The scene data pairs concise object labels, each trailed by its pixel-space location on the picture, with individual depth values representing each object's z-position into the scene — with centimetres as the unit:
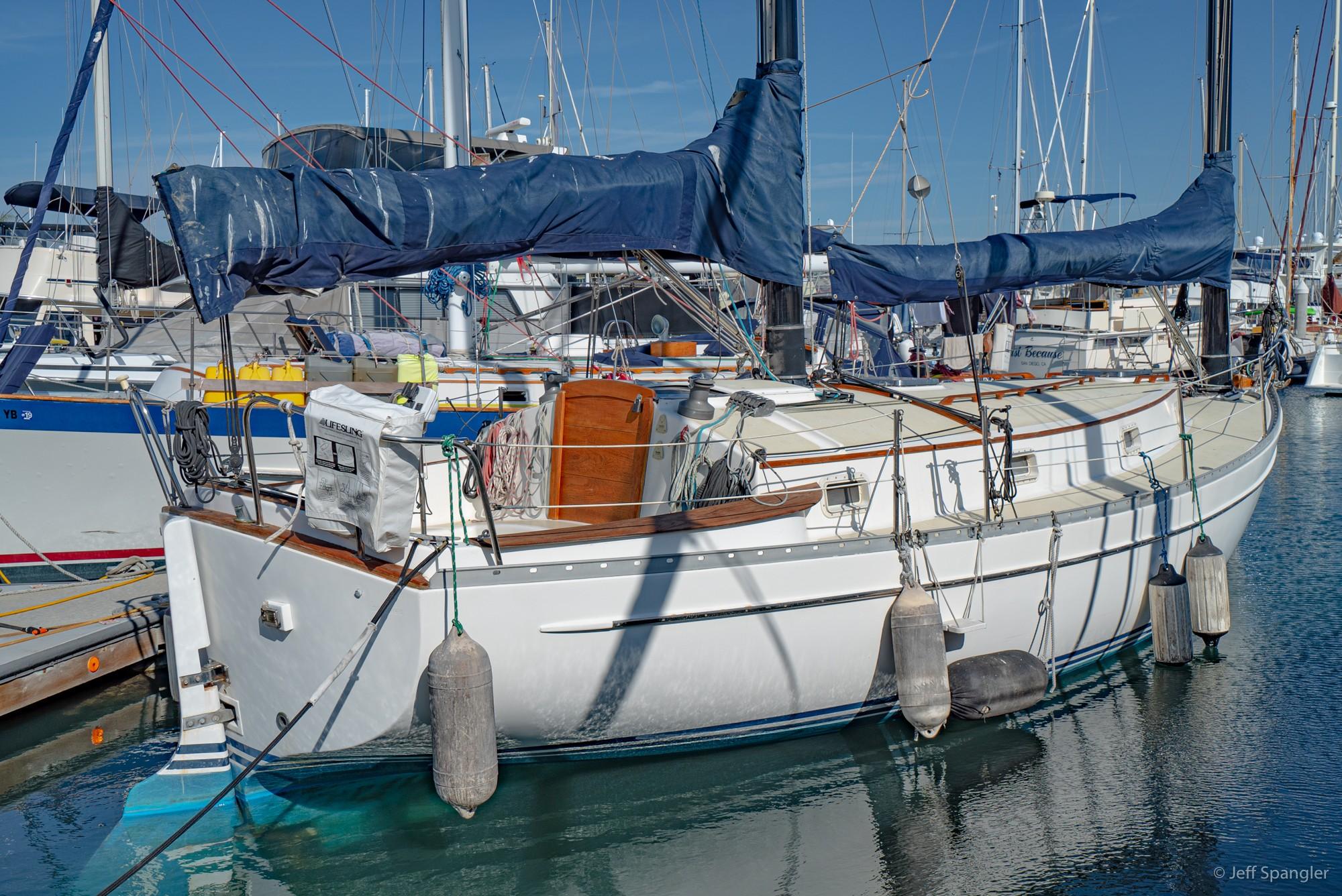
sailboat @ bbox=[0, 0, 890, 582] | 747
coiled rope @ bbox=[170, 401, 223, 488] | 590
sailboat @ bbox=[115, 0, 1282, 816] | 496
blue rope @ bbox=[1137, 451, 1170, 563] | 716
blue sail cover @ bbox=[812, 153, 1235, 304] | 775
